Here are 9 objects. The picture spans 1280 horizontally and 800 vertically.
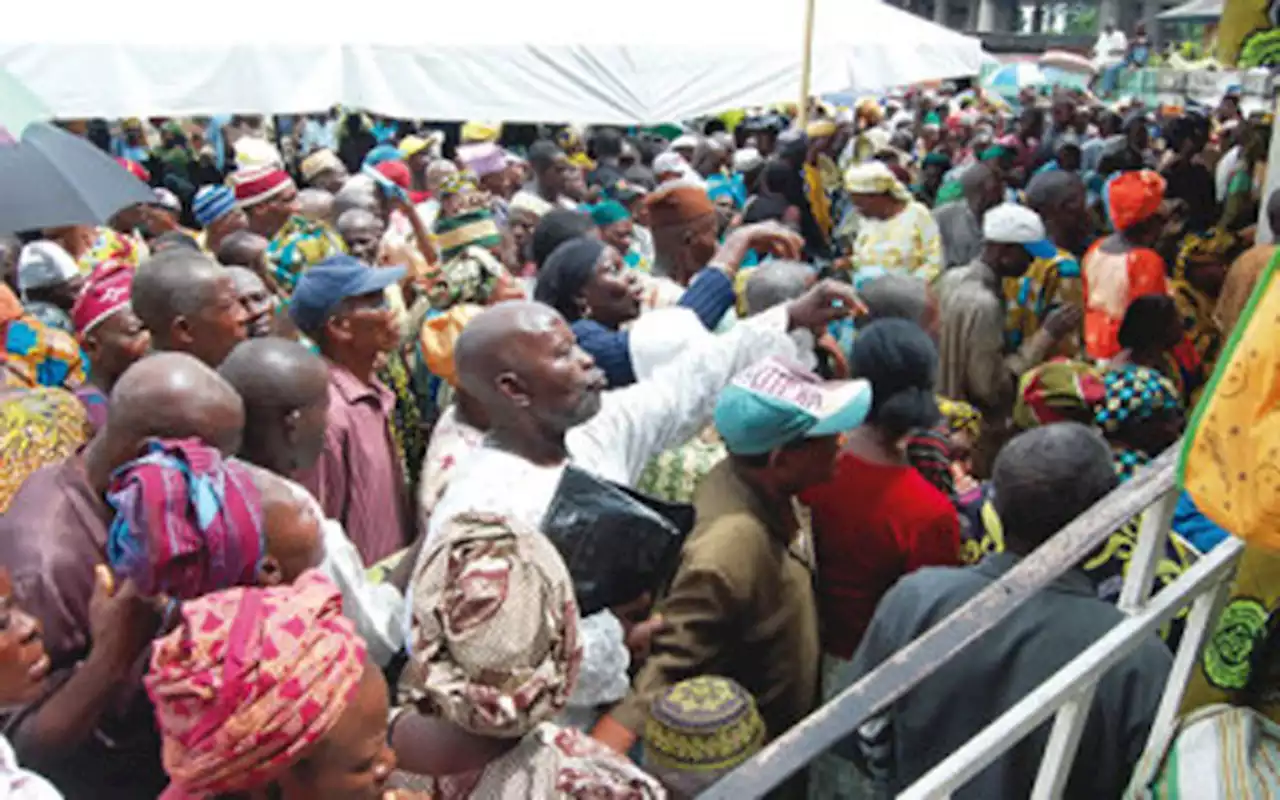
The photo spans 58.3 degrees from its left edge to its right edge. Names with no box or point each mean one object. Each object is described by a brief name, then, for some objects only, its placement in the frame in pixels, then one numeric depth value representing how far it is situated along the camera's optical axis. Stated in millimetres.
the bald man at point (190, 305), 3467
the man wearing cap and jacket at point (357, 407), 3613
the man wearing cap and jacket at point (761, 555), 2652
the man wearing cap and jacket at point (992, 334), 5391
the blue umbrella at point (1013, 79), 25234
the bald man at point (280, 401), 2887
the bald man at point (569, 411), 2533
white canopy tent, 6398
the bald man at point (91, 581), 2016
